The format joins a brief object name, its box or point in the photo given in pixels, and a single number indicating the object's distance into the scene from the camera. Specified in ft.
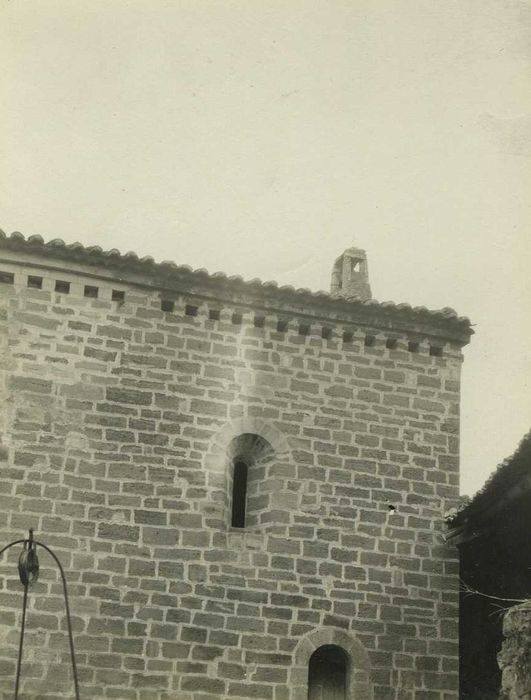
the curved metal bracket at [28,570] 27.04
